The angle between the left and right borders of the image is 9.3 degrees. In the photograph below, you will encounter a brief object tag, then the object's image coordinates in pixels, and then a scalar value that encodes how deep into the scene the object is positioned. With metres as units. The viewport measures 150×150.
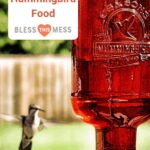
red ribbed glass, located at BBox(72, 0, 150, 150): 0.97
